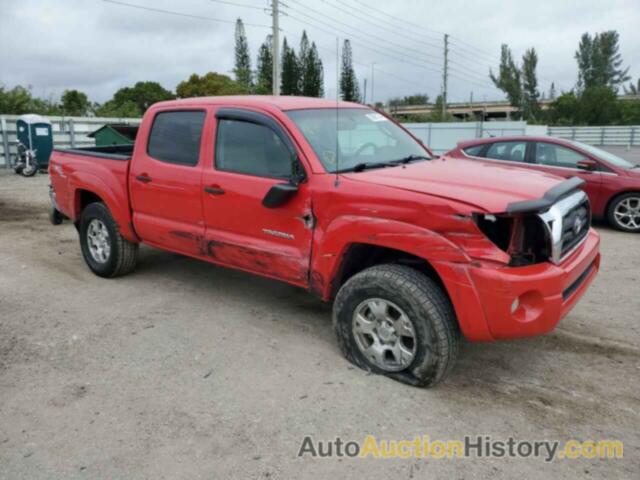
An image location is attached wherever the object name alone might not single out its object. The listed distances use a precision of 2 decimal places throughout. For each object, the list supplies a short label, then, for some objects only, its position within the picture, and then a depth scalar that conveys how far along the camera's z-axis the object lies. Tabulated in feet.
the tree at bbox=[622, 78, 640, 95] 261.13
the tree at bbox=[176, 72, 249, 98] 184.73
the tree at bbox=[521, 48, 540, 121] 253.44
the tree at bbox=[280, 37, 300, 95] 217.56
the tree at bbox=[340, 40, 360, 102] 204.03
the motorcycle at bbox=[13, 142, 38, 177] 50.96
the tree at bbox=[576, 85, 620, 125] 188.34
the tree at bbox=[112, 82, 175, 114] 247.29
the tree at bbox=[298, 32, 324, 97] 219.41
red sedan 26.91
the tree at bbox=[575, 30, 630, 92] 251.39
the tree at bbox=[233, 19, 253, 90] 238.07
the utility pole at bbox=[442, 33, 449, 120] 174.91
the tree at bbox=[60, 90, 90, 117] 147.13
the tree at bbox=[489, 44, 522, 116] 263.49
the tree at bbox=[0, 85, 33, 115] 81.46
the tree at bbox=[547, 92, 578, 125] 196.95
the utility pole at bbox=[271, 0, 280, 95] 97.59
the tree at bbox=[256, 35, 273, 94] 224.74
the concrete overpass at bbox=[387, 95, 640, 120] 262.18
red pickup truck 10.18
